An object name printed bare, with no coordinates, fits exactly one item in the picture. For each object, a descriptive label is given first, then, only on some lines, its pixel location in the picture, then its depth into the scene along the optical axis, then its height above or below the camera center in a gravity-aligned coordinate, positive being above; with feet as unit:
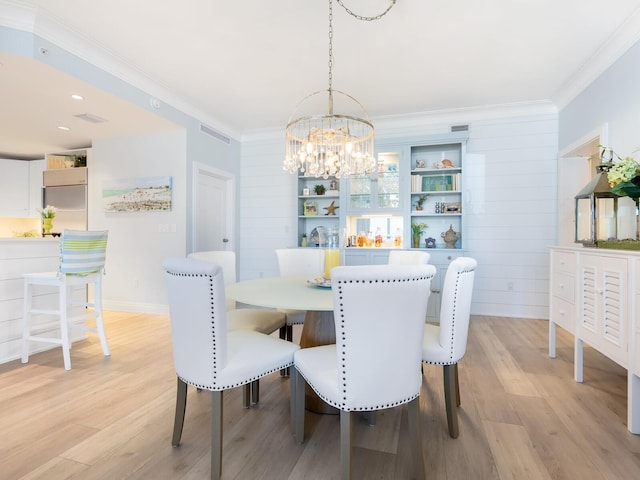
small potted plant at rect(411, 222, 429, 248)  14.76 +0.25
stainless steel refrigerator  16.38 +1.98
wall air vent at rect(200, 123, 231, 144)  15.02 +4.74
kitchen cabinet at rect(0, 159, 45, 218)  18.95 +2.67
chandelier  8.50 +2.16
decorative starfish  16.03 +1.33
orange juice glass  7.23 -0.46
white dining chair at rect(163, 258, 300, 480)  4.51 -1.53
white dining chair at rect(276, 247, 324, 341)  10.21 -0.74
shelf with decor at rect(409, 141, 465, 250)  14.21 +1.89
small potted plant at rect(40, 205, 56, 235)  11.30 +0.65
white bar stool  8.66 -1.14
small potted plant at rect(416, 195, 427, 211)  14.83 +1.60
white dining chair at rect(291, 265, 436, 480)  3.84 -1.22
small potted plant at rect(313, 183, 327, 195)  16.15 +2.27
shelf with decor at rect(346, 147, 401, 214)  14.56 +2.17
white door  15.06 +1.30
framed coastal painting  14.40 +1.81
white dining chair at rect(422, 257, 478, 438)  5.35 -1.48
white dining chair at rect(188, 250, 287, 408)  6.79 -1.74
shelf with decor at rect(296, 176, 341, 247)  16.10 +1.56
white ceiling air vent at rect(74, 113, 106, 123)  12.59 +4.44
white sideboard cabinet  5.72 -1.33
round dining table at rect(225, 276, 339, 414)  5.37 -1.00
